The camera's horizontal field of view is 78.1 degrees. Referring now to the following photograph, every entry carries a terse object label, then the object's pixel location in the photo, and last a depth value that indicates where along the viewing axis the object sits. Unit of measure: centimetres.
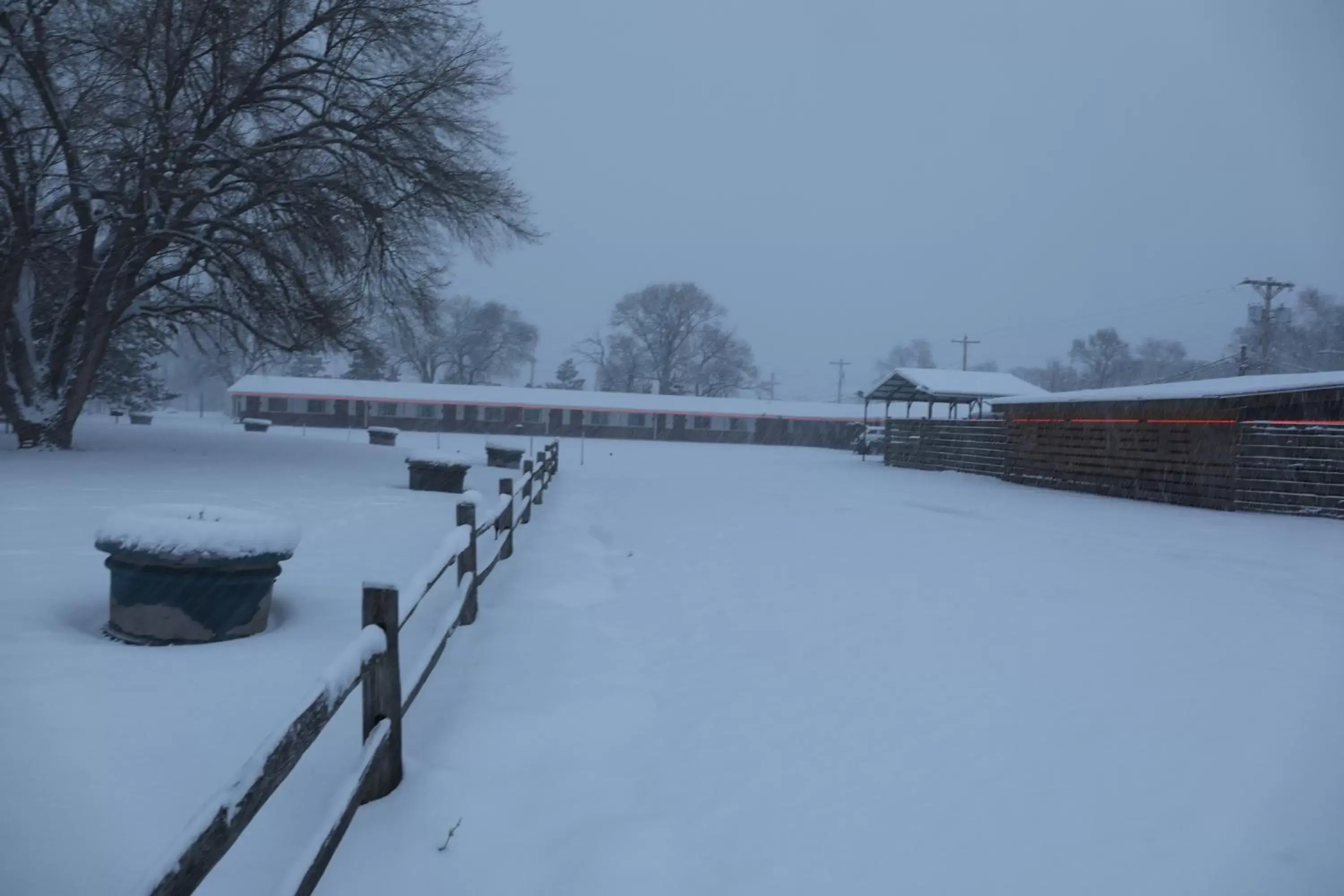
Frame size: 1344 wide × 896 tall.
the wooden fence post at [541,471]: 1547
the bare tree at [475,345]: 8475
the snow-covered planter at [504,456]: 2238
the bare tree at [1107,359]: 8950
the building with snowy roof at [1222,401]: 1524
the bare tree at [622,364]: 8881
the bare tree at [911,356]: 12600
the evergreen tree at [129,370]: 2706
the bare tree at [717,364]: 8606
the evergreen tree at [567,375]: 9581
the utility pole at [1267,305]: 3378
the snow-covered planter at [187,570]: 503
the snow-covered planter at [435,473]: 1571
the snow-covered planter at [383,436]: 3106
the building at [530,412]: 5591
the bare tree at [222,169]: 1504
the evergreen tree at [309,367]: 8875
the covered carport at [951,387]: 3191
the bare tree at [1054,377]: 10012
